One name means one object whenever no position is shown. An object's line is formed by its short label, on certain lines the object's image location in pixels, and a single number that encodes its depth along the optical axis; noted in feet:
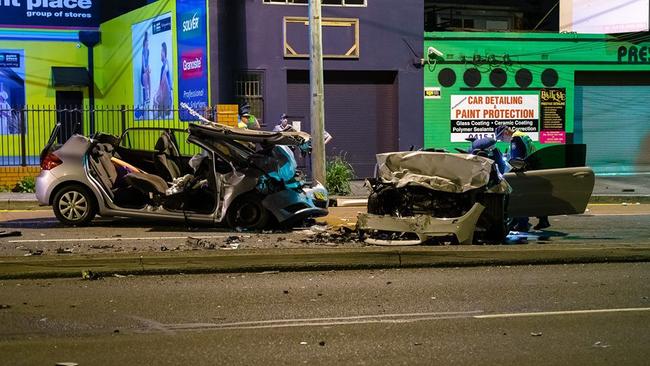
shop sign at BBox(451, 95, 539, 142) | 67.21
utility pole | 52.37
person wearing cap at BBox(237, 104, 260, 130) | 48.13
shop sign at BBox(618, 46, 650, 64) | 69.51
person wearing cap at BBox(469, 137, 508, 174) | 31.50
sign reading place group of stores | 75.46
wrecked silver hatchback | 33.88
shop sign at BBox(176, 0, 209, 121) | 61.26
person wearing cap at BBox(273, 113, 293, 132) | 38.32
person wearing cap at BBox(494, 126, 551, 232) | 34.60
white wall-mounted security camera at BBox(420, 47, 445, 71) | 66.03
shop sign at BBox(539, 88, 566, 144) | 68.39
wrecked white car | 28.17
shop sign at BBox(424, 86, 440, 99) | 66.69
